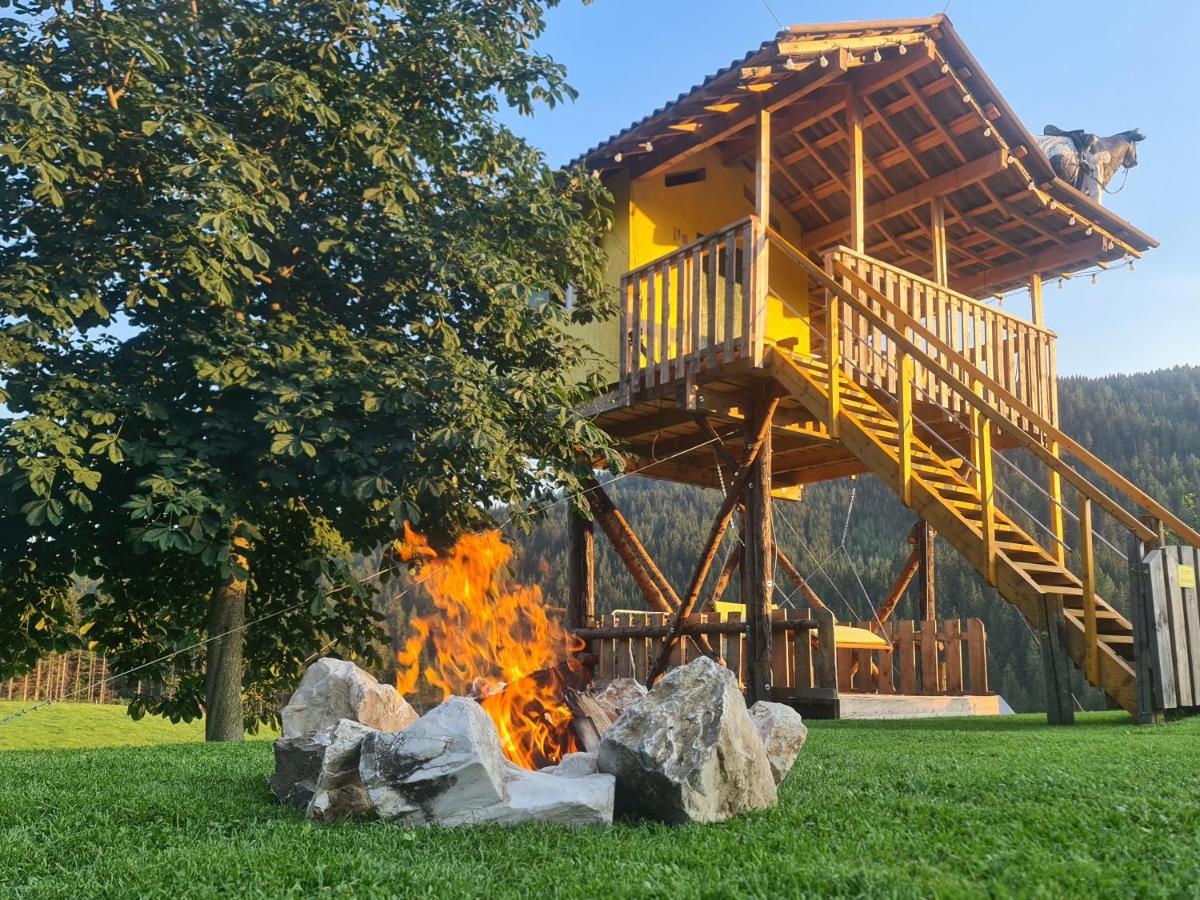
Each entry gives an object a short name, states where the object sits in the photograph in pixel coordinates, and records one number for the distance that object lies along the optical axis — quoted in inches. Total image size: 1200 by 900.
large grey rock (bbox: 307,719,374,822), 162.6
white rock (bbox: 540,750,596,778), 176.2
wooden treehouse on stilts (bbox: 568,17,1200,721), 350.3
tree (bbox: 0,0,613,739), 294.7
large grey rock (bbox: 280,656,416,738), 209.2
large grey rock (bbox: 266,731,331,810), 176.0
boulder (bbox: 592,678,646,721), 234.2
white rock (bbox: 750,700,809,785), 183.8
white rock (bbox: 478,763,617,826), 154.2
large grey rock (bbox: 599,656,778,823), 153.5
